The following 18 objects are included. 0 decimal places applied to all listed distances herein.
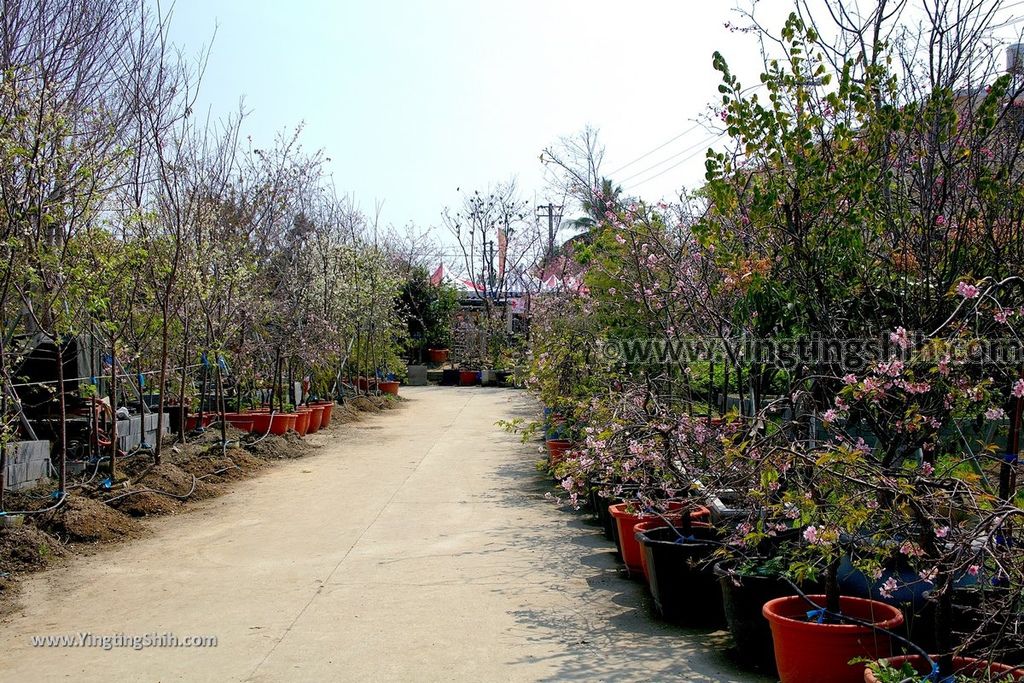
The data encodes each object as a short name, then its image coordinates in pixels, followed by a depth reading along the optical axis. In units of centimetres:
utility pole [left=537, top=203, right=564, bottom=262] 3384
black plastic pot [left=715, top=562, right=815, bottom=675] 502
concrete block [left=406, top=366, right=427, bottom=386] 3303
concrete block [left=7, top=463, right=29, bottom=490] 838
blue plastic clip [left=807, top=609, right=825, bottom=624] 445
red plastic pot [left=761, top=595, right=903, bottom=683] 424
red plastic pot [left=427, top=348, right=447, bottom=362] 3675
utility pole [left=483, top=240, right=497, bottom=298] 3728
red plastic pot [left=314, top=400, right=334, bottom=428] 1830
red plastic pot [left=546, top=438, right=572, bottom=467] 1138
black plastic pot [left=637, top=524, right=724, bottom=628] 584
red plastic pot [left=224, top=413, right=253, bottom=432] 1513
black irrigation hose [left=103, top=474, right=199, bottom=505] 926
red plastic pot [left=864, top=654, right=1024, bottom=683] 343
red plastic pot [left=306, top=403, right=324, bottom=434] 1727
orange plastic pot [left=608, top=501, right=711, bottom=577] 692
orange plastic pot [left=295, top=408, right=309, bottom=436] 1625
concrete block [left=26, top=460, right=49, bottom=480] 872
